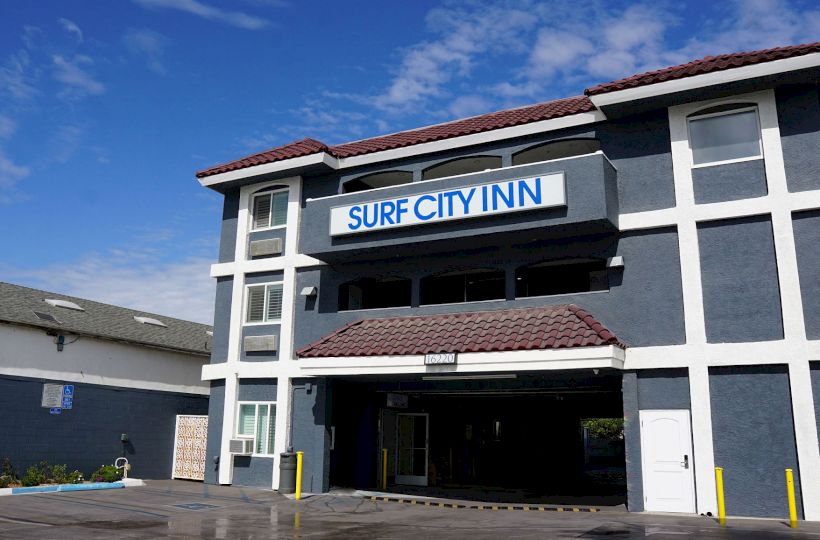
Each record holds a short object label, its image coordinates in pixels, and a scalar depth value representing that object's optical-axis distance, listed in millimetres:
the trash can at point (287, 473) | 20797
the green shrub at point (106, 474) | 22984
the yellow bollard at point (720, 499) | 15297
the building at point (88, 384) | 22219
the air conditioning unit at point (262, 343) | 22641
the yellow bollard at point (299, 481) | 19895
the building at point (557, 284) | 16516
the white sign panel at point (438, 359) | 18102
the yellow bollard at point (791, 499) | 14641
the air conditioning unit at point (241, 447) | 22250
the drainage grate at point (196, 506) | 17798
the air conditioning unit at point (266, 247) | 23359
